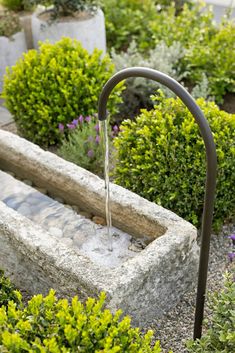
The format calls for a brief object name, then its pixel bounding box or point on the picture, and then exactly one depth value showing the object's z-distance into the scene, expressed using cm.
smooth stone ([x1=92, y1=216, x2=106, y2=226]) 365
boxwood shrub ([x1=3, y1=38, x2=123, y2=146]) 453
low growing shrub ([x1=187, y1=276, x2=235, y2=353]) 246
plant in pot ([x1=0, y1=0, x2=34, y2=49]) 602
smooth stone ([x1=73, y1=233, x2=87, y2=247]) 354
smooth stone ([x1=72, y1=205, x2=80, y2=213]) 380
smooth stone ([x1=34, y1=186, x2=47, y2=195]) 399
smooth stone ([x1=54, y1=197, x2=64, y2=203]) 391
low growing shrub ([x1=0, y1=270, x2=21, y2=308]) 288
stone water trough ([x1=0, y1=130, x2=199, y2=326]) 282
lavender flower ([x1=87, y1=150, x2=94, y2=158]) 422
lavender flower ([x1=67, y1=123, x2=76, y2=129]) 440
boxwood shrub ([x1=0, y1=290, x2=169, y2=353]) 208
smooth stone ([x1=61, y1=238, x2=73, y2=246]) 351
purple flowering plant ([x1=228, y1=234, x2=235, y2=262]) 332
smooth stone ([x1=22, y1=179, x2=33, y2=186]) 409
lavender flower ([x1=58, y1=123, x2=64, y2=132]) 449
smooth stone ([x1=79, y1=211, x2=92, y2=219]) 375
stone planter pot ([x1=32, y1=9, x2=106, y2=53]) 553
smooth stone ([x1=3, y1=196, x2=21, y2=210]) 387
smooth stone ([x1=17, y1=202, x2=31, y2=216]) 381
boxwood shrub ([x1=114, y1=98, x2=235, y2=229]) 355
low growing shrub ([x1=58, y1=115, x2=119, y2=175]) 427
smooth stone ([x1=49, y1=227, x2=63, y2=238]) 360
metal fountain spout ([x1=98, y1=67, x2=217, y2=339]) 234
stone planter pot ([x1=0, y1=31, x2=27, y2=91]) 563
